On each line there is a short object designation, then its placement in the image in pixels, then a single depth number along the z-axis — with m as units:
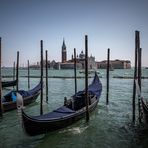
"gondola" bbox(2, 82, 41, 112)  13.06
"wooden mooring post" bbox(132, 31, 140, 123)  9.91
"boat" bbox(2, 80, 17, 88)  28.93
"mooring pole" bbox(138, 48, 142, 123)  10.25
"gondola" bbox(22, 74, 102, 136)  7.87
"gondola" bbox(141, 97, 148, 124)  8.76
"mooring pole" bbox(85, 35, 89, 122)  10.25
